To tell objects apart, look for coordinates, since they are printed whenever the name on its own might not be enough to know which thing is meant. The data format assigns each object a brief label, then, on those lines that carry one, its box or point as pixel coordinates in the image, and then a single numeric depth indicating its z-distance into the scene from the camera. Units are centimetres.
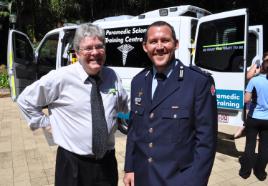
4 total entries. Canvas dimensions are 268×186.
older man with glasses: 149
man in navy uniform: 120
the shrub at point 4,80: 832
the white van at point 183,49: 321
